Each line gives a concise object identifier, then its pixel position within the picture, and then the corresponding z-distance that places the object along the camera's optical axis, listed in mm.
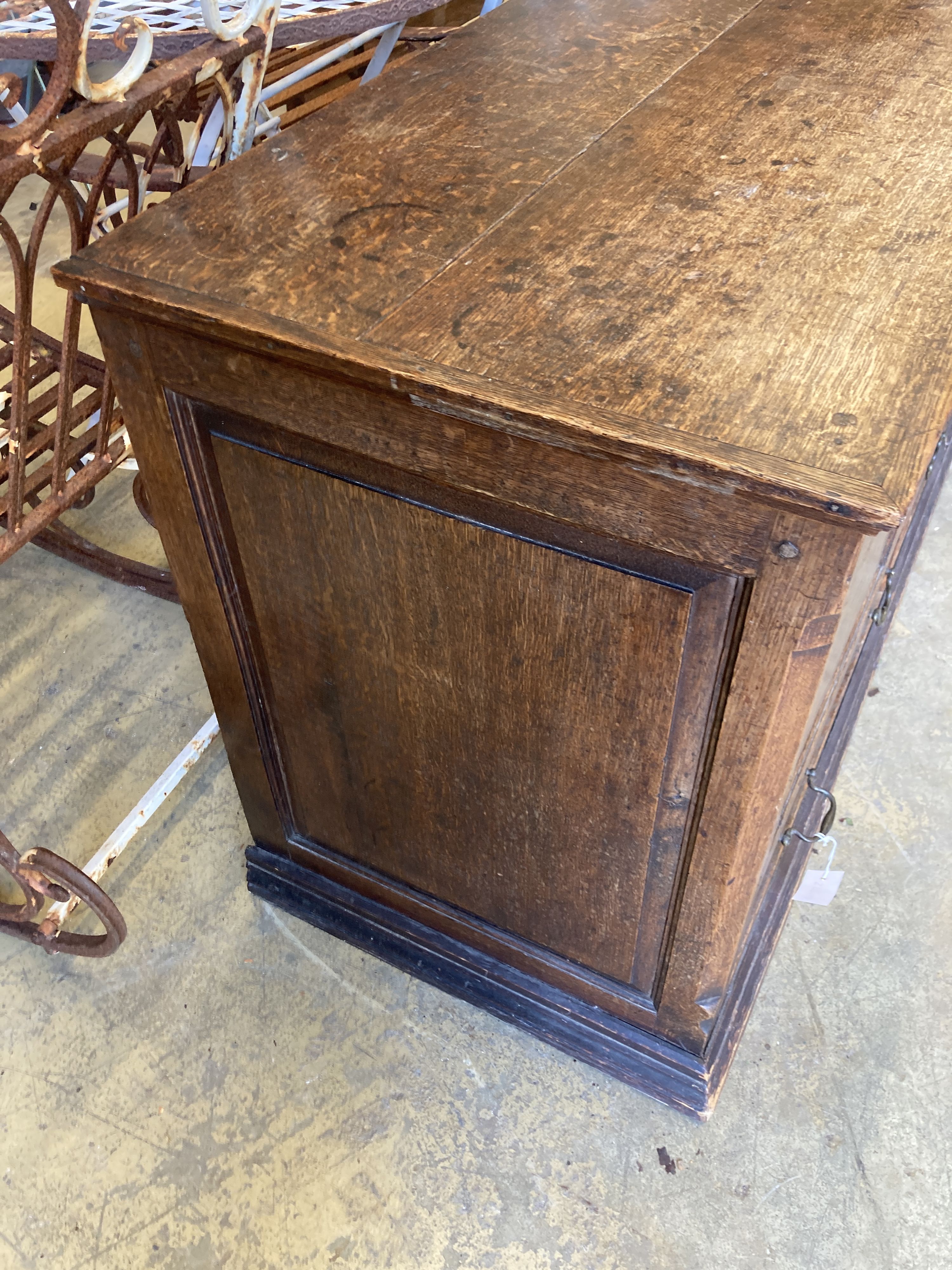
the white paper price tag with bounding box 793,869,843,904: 1391
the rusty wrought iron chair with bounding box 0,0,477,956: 930
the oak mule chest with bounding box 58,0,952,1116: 745
